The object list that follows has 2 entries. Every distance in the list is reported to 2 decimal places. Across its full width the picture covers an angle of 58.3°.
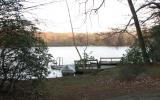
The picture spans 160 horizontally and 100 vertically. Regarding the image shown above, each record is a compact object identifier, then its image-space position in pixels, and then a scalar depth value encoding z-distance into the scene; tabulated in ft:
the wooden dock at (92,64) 46.01
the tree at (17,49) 15.72
